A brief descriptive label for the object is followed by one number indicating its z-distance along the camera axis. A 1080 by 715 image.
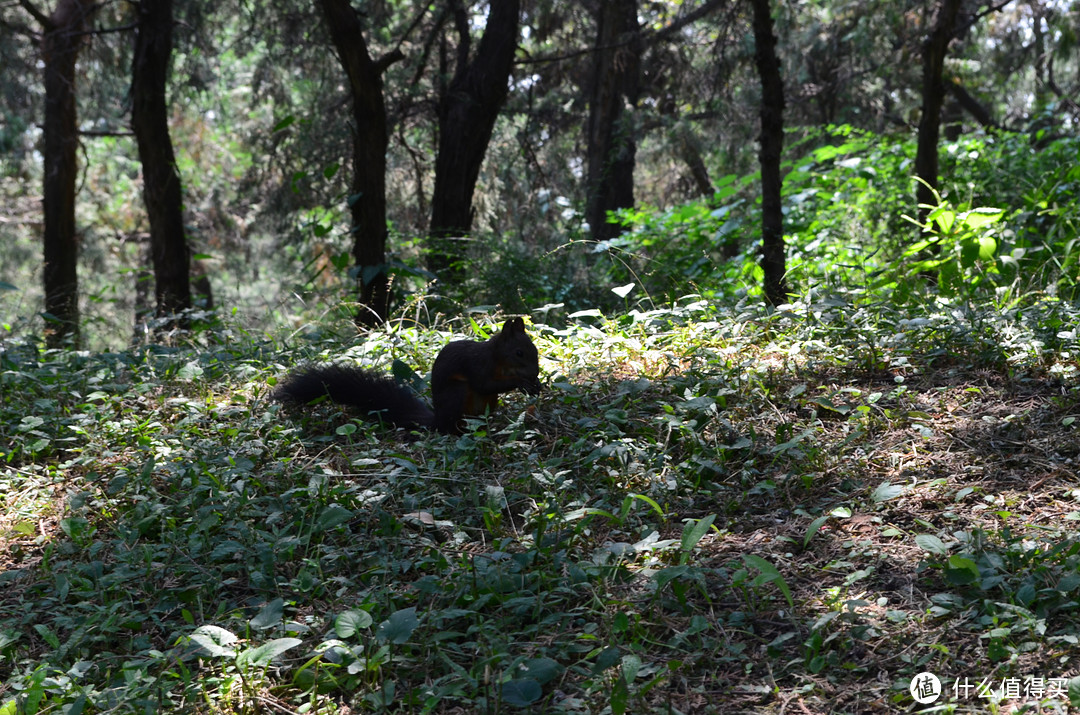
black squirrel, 3.83
